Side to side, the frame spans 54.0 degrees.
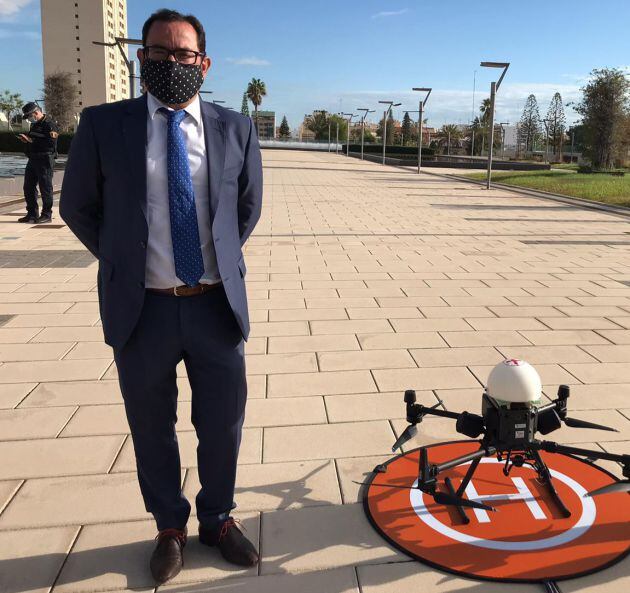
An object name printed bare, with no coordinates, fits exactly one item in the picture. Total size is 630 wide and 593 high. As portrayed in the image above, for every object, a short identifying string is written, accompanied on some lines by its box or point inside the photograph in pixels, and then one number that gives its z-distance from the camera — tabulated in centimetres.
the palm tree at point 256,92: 11012
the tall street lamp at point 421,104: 3469
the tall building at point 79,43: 11606
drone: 238
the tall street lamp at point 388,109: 4846
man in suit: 206
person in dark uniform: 999
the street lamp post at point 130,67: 1959
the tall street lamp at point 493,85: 2195
